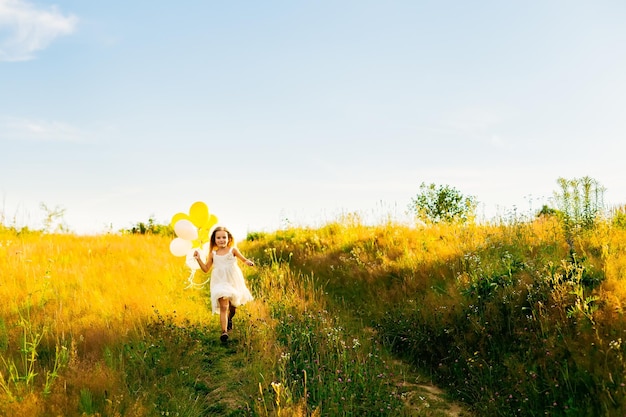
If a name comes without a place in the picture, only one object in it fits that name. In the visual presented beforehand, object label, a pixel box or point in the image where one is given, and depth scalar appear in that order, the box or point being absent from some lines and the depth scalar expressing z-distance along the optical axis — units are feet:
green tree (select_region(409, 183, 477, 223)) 74.23
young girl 22.32
